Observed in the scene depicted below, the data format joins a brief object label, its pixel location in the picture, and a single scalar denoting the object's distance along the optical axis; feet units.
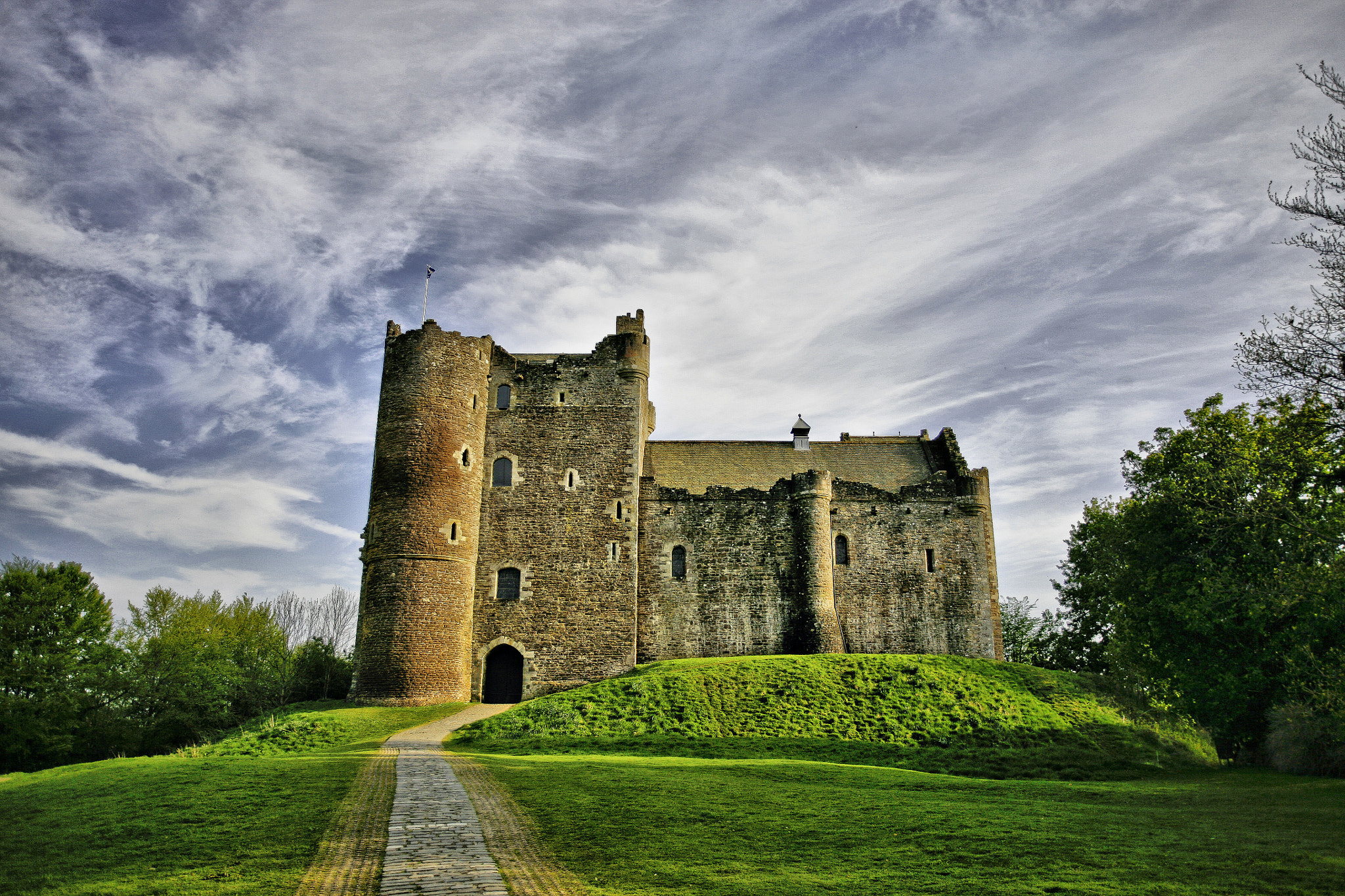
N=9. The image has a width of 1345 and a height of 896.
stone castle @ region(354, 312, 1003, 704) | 104.58
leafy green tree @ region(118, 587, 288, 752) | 130.00
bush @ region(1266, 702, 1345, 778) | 70.70
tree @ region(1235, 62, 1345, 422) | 44.55
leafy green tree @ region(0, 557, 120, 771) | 115.55
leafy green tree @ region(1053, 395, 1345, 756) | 63.82
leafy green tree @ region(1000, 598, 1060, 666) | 160.97
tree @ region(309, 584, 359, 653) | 174.64
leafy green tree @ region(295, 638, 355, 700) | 136.36
